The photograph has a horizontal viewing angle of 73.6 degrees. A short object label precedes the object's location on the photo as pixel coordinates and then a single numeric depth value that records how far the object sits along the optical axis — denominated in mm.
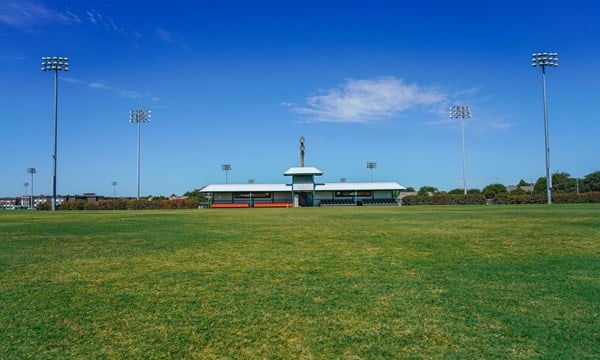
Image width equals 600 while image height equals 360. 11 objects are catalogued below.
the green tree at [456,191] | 88788
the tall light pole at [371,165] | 83606
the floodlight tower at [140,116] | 58200
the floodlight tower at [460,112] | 61156
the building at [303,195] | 61625
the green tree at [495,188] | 88362
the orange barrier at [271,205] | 61047
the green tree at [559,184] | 86312
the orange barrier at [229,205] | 60878
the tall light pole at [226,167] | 81688
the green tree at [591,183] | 85188
